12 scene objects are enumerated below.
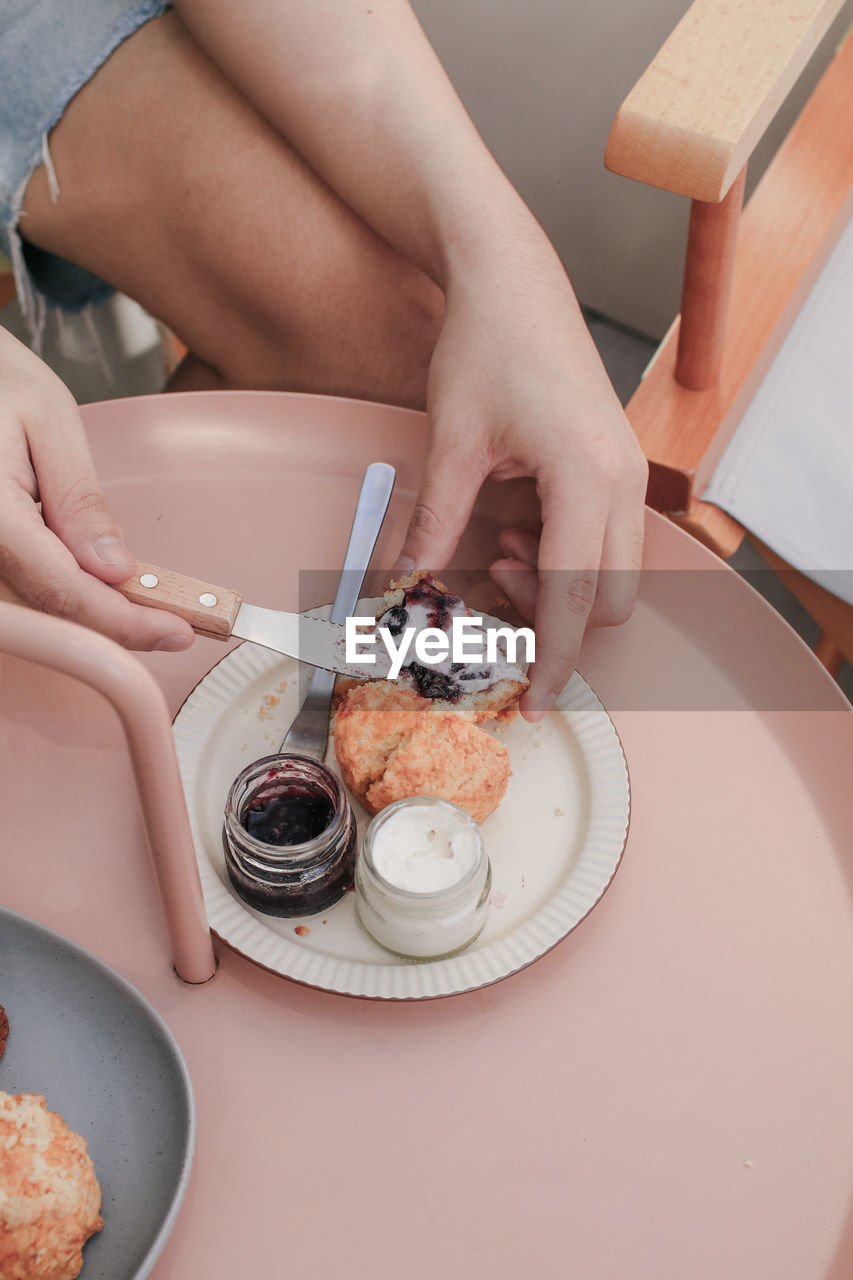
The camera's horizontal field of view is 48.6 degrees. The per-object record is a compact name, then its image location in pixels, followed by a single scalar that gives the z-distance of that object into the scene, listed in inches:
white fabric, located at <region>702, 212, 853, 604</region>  38.9
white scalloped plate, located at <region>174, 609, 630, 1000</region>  24.5
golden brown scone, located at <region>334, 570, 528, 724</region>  30.2
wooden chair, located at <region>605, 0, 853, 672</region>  32.1
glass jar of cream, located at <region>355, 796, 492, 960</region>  24.1
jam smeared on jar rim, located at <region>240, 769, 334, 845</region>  26.4
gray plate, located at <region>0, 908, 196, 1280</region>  20.4
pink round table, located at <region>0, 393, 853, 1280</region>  21.9
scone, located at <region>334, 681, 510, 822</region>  27.0
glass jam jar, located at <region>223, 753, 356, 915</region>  24.8
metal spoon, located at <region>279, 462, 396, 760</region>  29.8
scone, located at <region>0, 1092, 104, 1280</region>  18.8
